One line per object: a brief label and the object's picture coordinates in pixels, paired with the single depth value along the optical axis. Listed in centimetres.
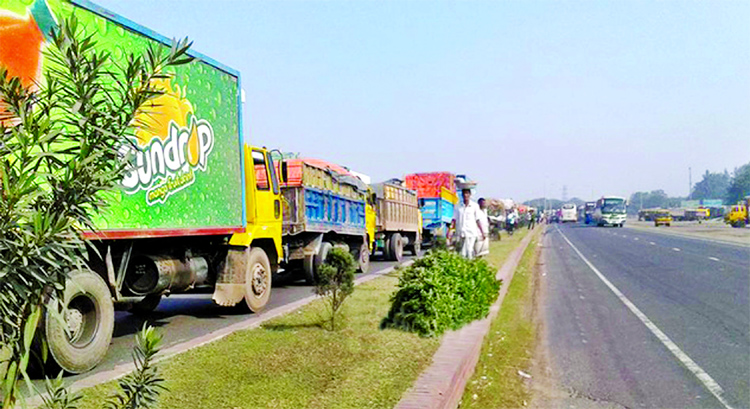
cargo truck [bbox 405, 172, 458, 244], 2625
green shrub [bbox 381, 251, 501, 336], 745
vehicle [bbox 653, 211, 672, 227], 6422
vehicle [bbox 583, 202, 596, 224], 7941
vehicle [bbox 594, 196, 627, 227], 6091
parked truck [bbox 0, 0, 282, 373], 578
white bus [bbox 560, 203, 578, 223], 9569
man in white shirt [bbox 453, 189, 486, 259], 1096
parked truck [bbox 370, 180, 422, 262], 1872
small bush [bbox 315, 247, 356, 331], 691
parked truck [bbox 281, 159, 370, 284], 1162
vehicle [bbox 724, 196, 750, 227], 5472
